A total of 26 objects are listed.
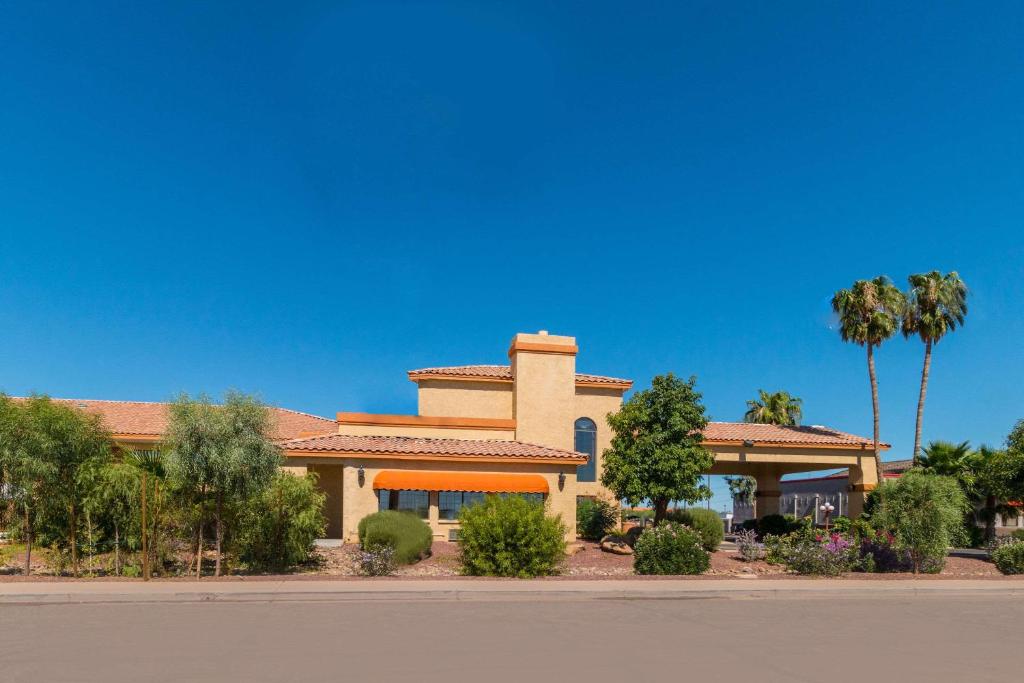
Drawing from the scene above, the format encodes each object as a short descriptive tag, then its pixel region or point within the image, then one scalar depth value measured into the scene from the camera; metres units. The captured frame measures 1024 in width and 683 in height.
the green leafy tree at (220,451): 17.44
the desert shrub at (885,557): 22.95
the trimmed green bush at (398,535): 21.66
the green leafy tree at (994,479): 28.58
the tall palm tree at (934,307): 40.00
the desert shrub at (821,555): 20.95
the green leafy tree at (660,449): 27.58
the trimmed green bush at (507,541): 19.28
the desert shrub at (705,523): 27.31
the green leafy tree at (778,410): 56.00
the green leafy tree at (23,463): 17.70
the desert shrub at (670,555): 20.94
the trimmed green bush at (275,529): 19.20
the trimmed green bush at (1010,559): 23.36
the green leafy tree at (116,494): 18.17
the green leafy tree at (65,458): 18.02
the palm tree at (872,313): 40.47
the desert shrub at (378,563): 19.30
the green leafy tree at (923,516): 22.05
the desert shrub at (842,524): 34.06
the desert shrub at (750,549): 24.97
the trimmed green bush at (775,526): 38.81
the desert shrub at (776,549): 23.59
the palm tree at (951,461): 33.72
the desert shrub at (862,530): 24.68
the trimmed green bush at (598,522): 32.03
